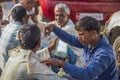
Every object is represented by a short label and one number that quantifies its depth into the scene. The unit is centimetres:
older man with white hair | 573
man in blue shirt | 413
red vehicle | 915
